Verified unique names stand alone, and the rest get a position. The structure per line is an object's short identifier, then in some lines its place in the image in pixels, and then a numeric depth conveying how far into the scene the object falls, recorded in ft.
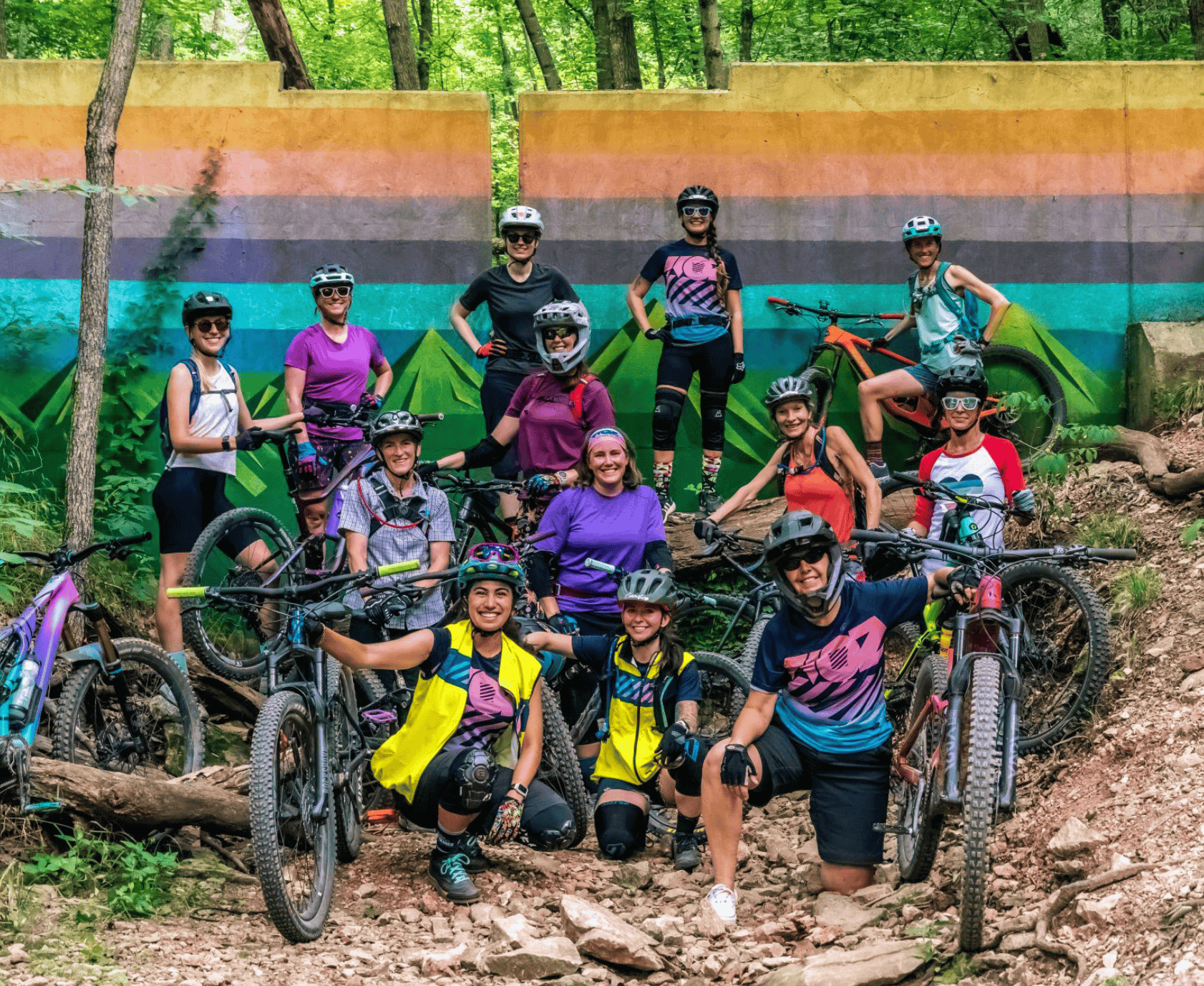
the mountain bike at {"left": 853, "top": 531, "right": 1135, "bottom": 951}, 14.76
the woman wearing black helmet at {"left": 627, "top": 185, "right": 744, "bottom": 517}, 27.86
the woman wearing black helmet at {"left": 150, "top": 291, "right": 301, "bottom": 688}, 23.03
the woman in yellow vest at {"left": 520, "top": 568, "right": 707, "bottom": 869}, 19.17
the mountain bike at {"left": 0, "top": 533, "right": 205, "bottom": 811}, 17.89
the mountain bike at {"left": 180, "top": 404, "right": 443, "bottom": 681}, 23.43
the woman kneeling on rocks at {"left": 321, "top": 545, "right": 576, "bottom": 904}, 17.95
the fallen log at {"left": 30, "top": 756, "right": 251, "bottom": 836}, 17.58
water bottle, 17.81
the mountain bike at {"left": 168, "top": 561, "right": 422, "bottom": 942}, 15.61
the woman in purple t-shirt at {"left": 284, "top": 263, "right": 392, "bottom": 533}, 25.36
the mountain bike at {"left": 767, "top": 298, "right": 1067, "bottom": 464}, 30.30
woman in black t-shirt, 26.96
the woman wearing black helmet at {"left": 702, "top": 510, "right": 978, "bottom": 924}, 17.13
